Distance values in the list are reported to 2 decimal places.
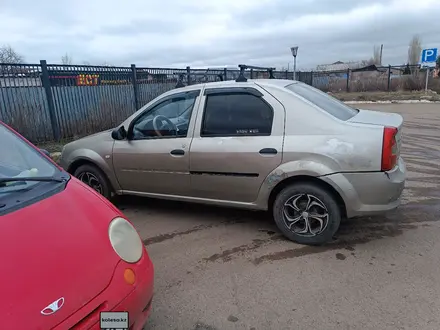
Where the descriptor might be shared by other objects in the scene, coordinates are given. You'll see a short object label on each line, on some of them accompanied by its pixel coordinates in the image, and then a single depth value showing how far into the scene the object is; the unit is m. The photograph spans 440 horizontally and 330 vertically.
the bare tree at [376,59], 69.95
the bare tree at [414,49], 62.54
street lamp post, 19.50
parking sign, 21.75
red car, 1.51
